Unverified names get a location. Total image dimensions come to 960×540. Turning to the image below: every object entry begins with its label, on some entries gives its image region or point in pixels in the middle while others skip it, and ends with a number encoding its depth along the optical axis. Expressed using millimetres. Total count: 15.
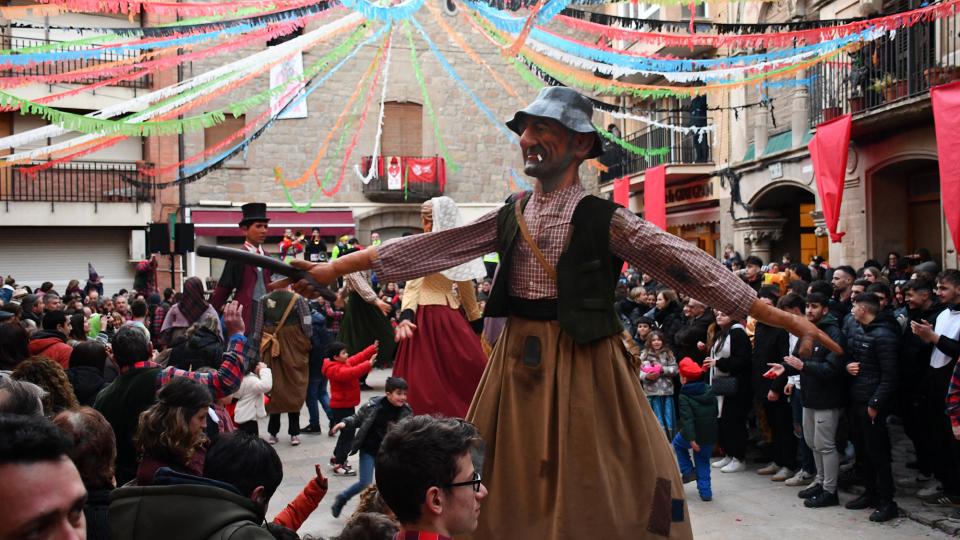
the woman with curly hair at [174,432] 3305
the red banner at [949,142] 8500
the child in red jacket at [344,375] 7662
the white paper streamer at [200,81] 9719
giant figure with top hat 7148
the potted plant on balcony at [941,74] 10945
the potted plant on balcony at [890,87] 12492
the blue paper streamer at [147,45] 8211
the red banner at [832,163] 11805
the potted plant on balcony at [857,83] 13258
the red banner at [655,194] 18016
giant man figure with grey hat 3131
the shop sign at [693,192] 20516
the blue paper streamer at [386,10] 7887
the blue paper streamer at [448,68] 11002
